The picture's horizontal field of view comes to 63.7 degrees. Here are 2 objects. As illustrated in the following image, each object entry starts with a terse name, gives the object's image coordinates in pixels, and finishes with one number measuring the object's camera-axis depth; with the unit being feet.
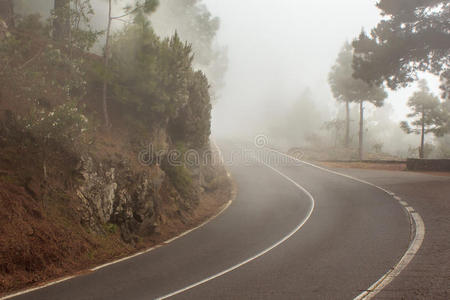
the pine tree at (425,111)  125.70
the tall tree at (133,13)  50.14
